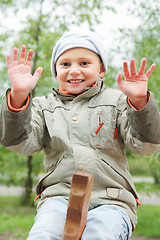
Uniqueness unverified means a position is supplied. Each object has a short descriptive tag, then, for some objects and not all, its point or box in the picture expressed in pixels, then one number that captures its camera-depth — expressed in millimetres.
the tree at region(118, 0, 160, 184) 4082
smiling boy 1792
